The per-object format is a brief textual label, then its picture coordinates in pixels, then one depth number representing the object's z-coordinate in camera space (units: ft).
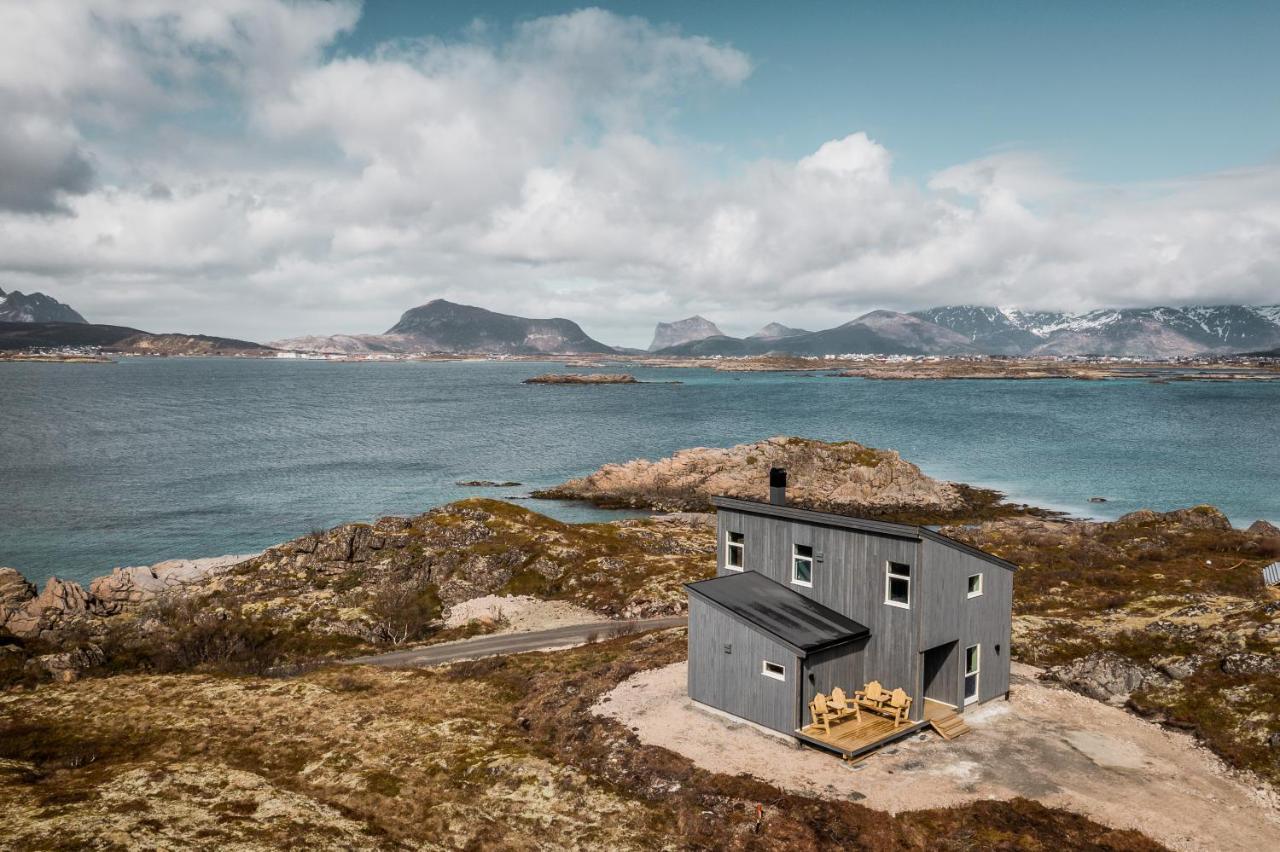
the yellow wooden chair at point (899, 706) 87.10
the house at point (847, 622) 87.92
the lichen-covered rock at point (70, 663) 128.98
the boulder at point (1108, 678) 102.99
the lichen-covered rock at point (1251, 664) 99.19
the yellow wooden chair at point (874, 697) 89.10
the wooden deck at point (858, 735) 82.79
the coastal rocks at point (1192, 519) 205.77
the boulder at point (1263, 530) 189.02
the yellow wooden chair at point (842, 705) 87.81
